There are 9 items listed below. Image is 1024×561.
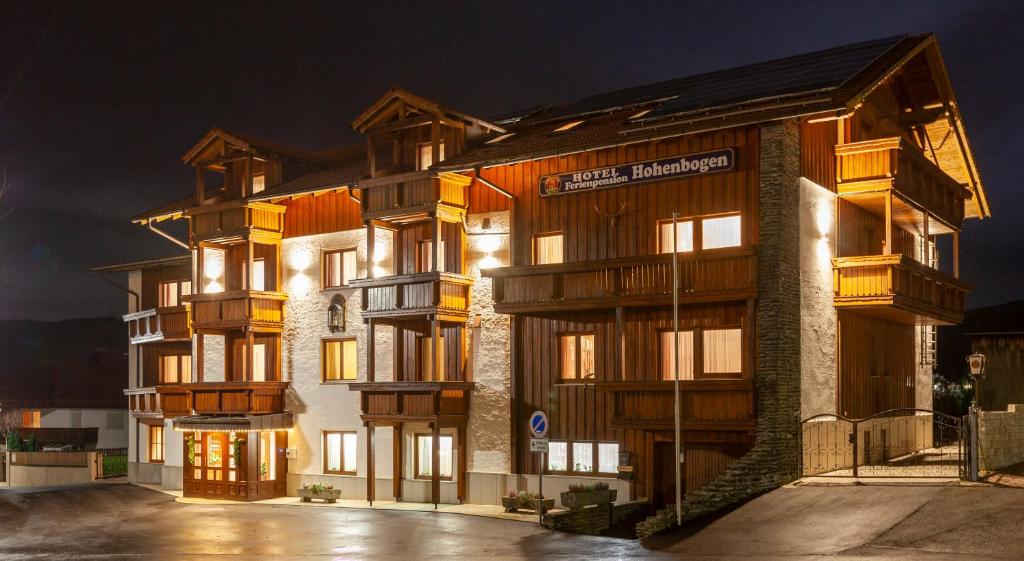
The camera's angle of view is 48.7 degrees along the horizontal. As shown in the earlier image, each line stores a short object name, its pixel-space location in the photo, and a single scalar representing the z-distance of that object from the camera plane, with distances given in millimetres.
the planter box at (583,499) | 27938
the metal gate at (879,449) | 27594
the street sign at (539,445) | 27141
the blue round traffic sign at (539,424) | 27078
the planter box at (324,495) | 35781
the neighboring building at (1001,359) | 45094
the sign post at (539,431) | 27094
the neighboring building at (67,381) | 64562
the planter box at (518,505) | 30623
